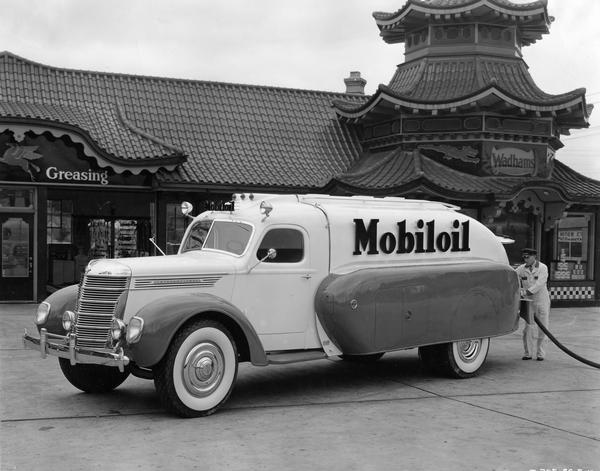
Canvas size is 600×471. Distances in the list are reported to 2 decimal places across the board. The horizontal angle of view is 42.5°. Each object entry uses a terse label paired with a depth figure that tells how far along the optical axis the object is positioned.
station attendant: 12.32
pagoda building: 19.95
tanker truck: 8.14
